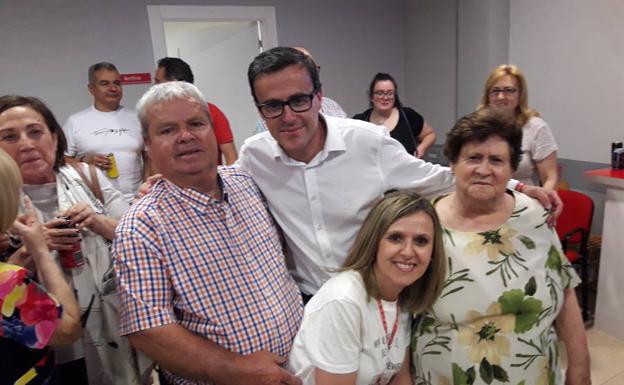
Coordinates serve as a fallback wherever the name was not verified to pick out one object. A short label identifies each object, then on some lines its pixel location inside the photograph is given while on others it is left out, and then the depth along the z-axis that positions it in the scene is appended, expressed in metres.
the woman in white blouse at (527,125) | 2.65
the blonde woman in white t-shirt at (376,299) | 1.16
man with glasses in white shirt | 1.48
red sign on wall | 3.69
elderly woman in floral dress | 1.33
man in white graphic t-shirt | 2.93
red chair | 2.97
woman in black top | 3.37
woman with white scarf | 1.34
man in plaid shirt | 1.12
